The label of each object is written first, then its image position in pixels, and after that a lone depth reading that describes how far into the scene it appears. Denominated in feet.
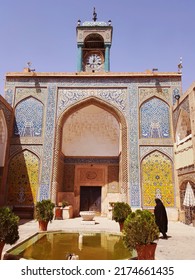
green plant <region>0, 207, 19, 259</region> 11.42
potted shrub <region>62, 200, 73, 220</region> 34.37
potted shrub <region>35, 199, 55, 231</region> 21.63
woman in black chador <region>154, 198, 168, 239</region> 19.82
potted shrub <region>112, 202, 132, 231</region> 21.48
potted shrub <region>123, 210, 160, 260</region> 10.98
